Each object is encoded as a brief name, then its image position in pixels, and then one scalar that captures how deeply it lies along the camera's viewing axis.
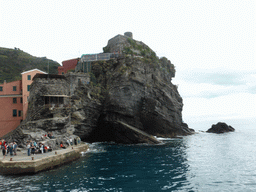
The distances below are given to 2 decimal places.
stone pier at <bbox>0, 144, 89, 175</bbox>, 21.94
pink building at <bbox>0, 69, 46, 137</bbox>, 45.81
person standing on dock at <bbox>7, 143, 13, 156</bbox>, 26.30
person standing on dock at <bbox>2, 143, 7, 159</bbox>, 26.19
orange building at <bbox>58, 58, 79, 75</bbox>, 57.51
